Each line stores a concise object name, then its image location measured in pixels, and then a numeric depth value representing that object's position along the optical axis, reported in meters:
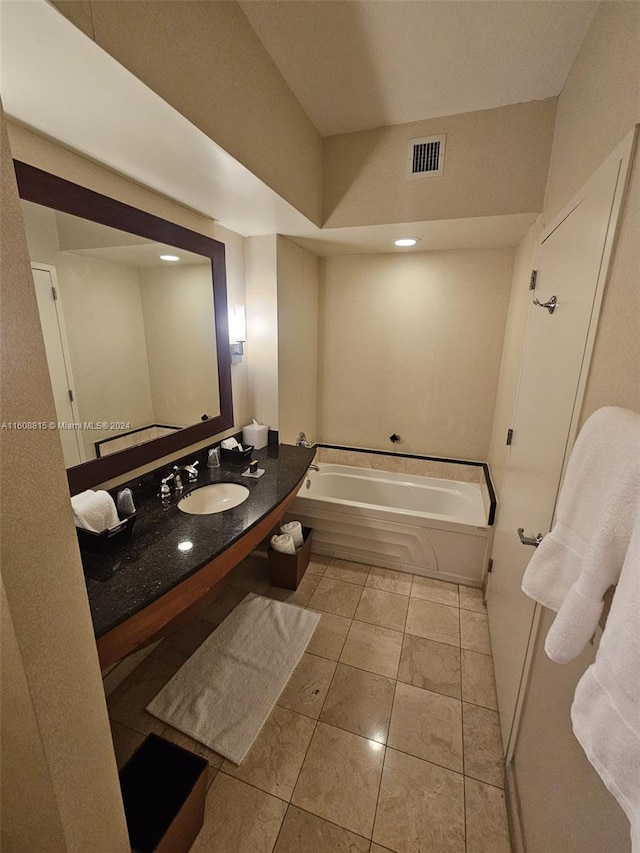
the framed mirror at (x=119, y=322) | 1.20
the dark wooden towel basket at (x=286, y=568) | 2.22
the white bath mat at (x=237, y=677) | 1.46
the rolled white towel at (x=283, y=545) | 2.22
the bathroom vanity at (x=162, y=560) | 1.00
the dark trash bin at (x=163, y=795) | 0.98
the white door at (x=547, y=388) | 0.95
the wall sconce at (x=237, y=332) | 2.16
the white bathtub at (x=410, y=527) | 2.25
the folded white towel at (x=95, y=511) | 1.20
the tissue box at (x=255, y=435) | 2.32
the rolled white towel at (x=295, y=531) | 2.34
